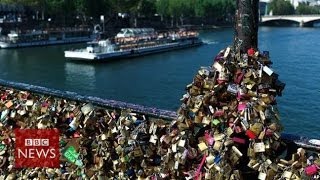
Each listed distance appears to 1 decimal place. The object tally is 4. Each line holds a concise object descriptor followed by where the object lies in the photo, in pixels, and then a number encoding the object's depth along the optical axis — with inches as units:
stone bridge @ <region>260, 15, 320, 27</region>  3676.2
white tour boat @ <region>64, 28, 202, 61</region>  1631.2
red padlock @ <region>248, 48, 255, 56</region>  130.9
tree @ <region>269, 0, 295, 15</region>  4857.3
